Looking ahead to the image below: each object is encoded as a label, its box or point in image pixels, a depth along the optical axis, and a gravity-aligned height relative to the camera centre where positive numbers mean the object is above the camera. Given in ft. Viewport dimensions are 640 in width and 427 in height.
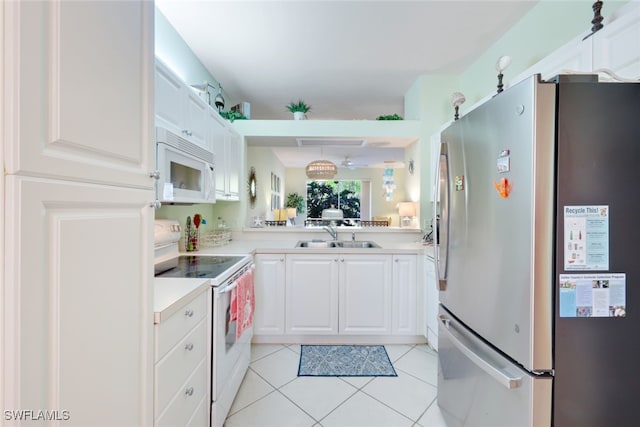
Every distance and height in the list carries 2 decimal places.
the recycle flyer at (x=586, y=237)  3.13 -0.26
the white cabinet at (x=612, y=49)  3.81 +2.48
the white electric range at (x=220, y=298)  5.02 -1.64
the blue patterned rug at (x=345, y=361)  7.09 -4.05
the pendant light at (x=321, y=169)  17.33 +2.65
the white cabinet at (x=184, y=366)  3.40 -2.17
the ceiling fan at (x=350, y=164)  22.86 +4.32
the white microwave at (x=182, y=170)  4.84 +0.82
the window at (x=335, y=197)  31.01 +1.69
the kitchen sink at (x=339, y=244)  10.11 -1.15
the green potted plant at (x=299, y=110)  10.62 +3.84
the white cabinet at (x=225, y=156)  7.87 +1.76
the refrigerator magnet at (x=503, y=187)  3.52 +0.34
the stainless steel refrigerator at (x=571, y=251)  3.13 -0.42
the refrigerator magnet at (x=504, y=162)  3.51 +0.66
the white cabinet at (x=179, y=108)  5.11 +2.15
